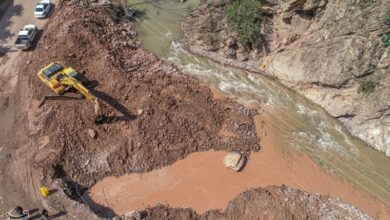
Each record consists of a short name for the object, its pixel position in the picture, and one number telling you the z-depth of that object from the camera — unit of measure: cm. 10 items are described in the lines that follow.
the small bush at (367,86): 2922
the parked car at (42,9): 3593
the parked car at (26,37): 3300
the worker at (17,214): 2272
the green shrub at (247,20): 3284
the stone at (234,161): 2720
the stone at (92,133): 2748
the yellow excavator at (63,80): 2700
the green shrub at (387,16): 2736
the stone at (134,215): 2407
